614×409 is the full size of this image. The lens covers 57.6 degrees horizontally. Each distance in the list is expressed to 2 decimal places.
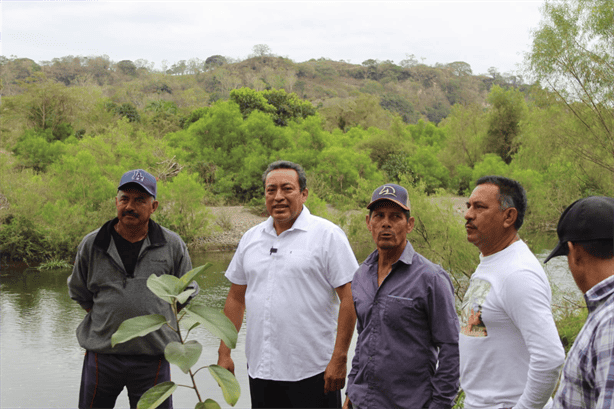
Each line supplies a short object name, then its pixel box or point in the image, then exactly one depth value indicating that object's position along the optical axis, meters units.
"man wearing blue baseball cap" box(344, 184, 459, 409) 2.06
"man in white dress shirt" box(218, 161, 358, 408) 2.54
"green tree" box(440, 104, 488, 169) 38.09
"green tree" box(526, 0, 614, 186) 16.44
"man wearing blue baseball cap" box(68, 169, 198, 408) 2.55
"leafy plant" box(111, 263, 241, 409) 1.62
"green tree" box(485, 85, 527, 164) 35.78
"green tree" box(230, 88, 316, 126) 35.91
